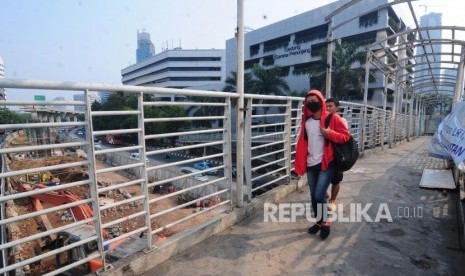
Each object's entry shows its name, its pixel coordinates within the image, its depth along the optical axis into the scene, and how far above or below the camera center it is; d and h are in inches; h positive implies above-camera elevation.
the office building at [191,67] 2738.7 +430.3
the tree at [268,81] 1293.1 +136.0
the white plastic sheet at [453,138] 113.8 -13.4
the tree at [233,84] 1318.9 +129.8
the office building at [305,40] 1192.8 +350.5
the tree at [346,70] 1055.0 +146.8
